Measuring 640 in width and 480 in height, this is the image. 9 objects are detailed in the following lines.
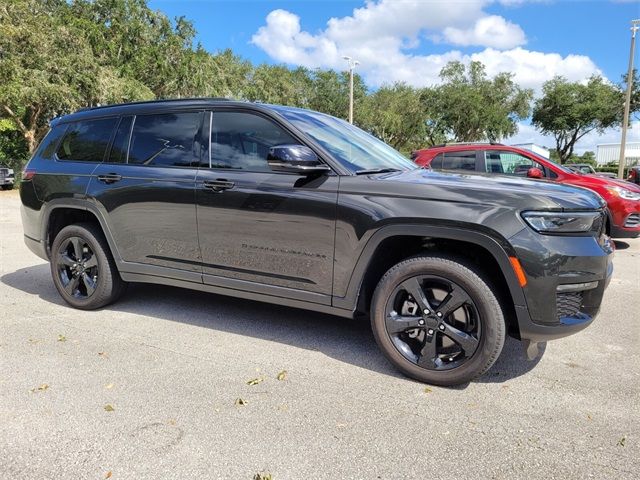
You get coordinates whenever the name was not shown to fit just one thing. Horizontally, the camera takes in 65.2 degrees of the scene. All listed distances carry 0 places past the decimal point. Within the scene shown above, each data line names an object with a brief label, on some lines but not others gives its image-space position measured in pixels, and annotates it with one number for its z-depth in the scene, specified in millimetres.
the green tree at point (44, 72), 19266
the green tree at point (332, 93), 43625
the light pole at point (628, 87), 22234
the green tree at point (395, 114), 40469
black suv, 2979
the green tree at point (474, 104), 41688
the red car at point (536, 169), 7988
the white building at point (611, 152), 59000
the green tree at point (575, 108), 38094
